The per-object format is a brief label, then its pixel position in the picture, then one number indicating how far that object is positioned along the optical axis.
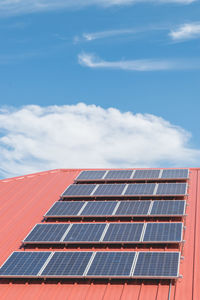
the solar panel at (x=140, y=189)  27.73
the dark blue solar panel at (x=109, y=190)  28.19
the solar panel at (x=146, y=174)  31.45
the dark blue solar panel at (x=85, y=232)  21.48
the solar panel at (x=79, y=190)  28.70
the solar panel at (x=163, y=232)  20.56
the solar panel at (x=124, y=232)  21.04
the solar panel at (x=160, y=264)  17.41
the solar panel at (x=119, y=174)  32.19
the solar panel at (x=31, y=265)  18.84
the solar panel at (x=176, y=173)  30.77
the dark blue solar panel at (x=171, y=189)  27.11
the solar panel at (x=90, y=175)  32.51
